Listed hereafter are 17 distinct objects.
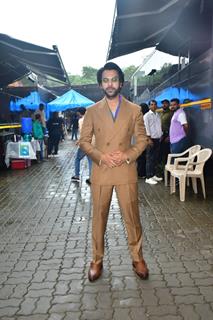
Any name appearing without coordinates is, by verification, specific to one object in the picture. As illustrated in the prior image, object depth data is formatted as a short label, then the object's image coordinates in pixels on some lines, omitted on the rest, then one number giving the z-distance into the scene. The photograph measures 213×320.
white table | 11.29
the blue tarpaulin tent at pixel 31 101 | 16.12
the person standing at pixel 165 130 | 9.38
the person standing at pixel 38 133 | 13.07
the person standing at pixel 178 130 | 7.79
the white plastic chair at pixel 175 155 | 7.54
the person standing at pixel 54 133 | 14.82
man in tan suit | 3.54
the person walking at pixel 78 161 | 8.38
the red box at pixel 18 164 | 11.36
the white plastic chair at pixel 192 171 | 6.67
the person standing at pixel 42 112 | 13.88
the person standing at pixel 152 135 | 8.48
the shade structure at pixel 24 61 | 10.25
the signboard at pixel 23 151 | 11.36
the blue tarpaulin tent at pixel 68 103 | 18.80
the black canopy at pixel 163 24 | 7.67
